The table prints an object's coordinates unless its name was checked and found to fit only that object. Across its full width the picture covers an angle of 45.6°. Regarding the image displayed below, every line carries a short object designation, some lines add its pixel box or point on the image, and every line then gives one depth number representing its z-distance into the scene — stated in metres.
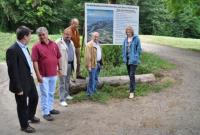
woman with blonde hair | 6.08
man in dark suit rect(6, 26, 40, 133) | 4.37
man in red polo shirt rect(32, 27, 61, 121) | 4.92
